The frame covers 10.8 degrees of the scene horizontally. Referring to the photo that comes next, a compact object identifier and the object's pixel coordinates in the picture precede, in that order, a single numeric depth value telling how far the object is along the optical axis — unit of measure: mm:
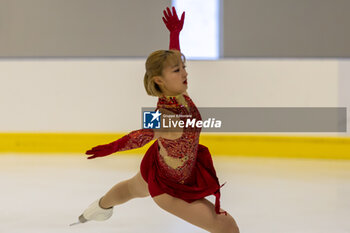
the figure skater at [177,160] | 14974
